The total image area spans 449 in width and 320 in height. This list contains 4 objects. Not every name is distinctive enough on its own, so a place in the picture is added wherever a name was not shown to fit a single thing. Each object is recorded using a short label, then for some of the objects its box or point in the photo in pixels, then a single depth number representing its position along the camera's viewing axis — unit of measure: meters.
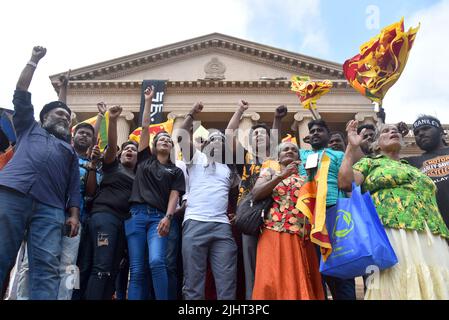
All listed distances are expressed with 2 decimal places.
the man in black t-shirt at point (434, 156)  3.66
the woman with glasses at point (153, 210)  3.33
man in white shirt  3.21
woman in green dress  2.58
